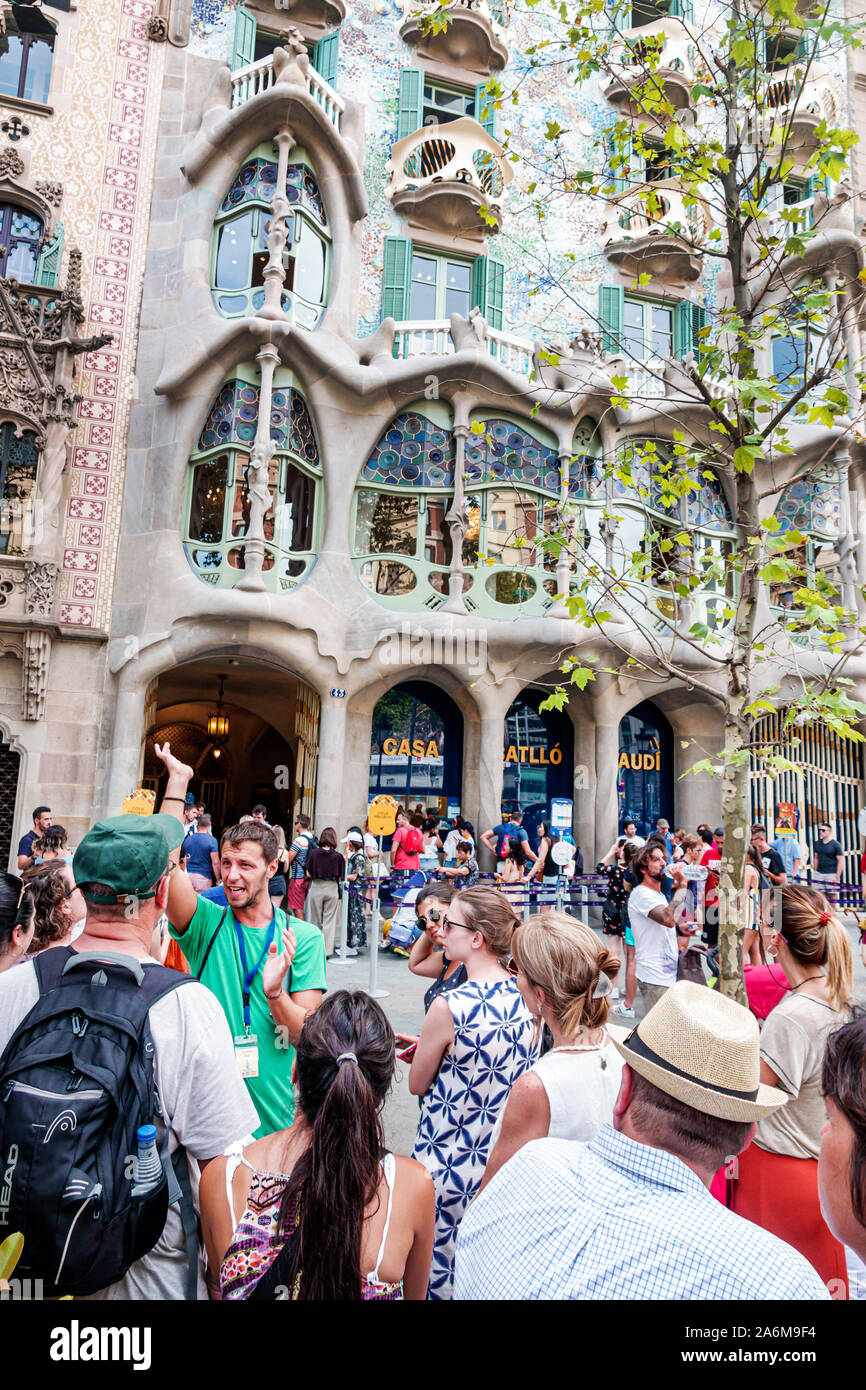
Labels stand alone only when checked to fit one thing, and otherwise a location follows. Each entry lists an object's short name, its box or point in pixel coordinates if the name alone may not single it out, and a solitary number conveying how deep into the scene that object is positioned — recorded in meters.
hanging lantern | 19.27
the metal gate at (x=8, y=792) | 13.65
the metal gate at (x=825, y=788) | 17.91
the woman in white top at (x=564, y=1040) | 2.45
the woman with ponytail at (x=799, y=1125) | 2.69
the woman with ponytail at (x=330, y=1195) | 1.64
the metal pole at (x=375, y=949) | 8.84
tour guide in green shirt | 3.01
